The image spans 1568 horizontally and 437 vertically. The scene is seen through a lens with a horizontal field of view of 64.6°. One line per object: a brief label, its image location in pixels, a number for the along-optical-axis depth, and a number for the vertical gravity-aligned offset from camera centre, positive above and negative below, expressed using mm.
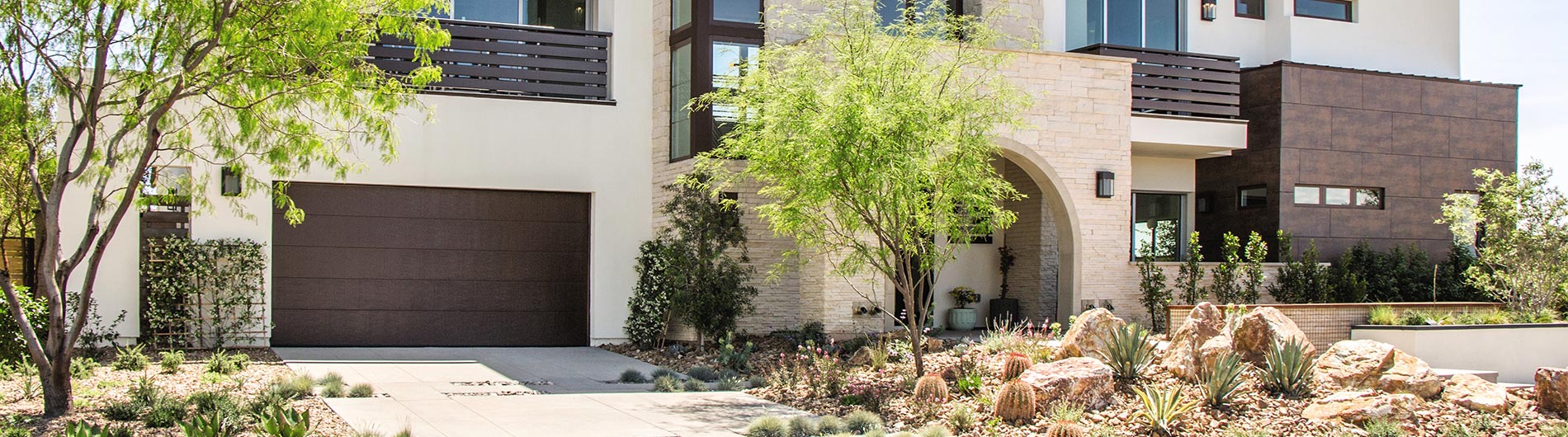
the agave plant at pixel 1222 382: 10242 -1282
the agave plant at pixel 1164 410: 9594 -1436
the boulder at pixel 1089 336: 11930 -1061
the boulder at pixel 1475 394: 10531 -1428
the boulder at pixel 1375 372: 10742 -1261
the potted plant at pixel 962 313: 19031 -1349
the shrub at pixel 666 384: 12055 -1566
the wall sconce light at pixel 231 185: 14742 +442
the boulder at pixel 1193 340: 11133 -1052
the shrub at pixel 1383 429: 9438 -1538
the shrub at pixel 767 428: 9422 -1556
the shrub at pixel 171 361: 12234 -1393
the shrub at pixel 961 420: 9945 -1564
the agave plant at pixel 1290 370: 10609 -1230
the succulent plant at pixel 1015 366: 11320 -1284
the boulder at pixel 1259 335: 11305 -986
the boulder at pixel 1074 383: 10125 -1300
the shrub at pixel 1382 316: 13144 -939
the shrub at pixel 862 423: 9852 -1580
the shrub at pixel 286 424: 7320 -1229
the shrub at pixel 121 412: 9094 -1410
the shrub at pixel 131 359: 12398 -1399
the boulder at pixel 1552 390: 10672 -1398
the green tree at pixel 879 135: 11414 +848
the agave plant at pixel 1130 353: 10961 -1125
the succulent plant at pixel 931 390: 10797 -1438
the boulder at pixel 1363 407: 9867 -1445
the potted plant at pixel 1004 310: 19172 -1306
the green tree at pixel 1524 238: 15086 -118
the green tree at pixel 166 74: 9156 +1131
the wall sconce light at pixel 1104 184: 16953 +583
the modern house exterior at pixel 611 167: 15719 +786
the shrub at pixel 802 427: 9609 -1580
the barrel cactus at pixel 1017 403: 9945 -1431
